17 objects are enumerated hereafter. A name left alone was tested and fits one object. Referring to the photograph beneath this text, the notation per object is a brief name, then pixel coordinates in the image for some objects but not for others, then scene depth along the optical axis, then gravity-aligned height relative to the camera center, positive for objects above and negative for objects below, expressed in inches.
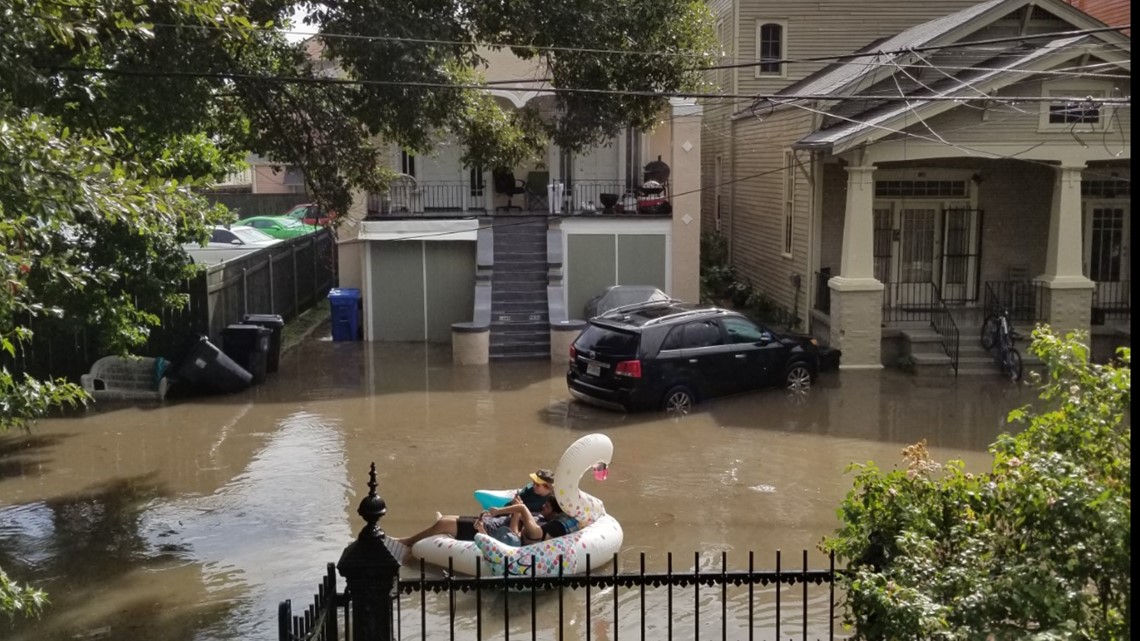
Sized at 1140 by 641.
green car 1549.0 -40.8
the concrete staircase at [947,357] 814.5 -112.9
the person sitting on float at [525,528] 404.5 -112.6
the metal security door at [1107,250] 917.8 -46.3
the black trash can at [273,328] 805.9 -88.4
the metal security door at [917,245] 913.5 -40.9
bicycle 792.3 -101.3
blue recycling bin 935.7 -91.9
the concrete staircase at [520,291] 877.2 -75.0
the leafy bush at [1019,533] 188.1 -59.4
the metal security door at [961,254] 911.7 -47.7
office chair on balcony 1163.9 +5.9
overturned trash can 735.7 -105.4
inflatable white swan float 392.8 -115.9
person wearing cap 417.1 -112.1
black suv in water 680.4 -95.3
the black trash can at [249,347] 778.2 -97.5
